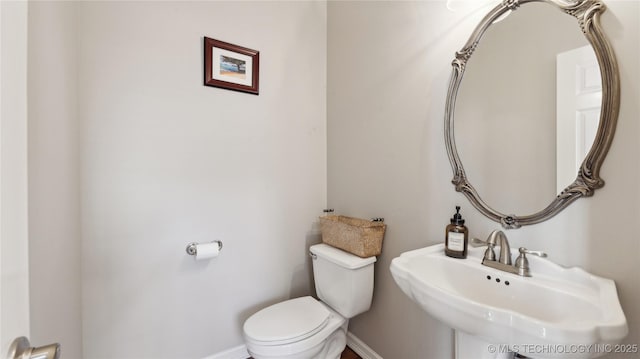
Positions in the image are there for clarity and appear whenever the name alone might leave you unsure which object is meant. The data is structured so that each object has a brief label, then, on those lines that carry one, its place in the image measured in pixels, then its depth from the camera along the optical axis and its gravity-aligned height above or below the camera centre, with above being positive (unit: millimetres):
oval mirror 833 +253
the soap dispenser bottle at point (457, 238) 1099 -258
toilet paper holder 1435 -400
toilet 1275 -771
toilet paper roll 1430 -411
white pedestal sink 618 -369
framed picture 1505 +655
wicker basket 1458 -344
